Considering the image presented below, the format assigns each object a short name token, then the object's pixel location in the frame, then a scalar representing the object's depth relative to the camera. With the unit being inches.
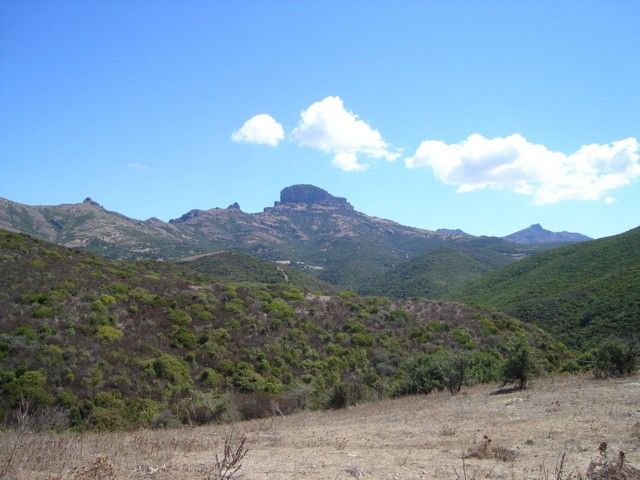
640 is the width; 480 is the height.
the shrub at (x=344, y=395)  773.9
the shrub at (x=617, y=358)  667.4
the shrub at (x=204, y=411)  673.6
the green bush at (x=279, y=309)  1363.2
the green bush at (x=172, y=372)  916.6
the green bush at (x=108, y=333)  955.3
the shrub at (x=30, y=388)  717.3
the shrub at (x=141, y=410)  716.6
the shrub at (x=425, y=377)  817.5
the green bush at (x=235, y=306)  1317.2
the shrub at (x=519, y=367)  704.4
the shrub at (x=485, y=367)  939.3
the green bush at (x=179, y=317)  1160.2
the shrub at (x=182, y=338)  1070.6
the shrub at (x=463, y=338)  1356.1
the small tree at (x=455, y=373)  773.9
